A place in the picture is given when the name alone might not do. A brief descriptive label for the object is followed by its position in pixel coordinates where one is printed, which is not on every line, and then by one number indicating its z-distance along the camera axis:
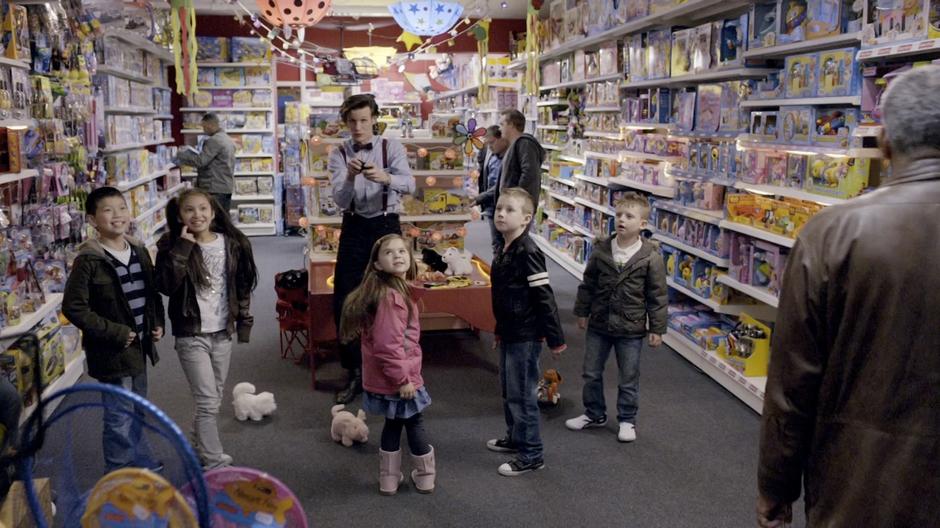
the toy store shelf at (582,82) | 7.65
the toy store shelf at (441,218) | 5.80
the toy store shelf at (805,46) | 3.98
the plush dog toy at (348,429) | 4.12
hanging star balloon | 12.15
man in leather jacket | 1.57
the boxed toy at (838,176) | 3.92
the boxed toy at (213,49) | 12.00
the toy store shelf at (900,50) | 3.28
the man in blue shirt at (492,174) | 7.13
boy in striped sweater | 3.31
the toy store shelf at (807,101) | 3.92
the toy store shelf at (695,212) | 5.30
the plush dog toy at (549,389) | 4.73
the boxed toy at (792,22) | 4.46
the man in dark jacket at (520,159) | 6.20
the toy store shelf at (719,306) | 5.24
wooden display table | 5.04
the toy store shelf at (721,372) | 4.63
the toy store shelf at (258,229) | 12.16
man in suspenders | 4.57
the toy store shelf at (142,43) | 8.09
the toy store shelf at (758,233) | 4.41
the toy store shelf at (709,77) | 5.01
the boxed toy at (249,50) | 12.07
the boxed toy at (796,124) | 4.35
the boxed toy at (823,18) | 4.10
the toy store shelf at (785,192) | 4.11
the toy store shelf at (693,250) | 5.21
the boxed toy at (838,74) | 3.94
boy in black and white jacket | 3.65
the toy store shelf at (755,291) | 4.60
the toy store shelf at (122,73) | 7.84
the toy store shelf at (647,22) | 5.55
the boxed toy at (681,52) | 5.89
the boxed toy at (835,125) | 4.04
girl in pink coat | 3.35
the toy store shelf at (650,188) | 6.21
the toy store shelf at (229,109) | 12.08
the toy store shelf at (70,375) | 4.60
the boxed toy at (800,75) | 4.30
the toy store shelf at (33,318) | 3.95
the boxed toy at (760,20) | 4.86
